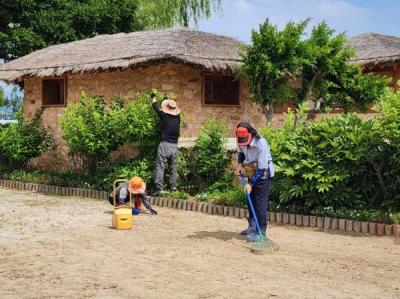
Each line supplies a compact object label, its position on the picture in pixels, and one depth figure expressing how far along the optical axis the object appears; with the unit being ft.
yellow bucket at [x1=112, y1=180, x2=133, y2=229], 27.58
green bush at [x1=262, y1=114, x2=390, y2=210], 28.86
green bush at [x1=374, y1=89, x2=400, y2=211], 27.55
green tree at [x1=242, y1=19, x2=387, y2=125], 39.58
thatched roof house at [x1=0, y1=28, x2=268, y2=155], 44.98
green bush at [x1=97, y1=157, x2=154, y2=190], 37.63
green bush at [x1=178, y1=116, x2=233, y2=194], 36.47
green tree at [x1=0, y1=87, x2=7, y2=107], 89.80
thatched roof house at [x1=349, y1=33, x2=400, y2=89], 55.28
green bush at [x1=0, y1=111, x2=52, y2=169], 47.98
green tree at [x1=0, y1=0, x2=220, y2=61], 69.97
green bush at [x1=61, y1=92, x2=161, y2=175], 37.91
